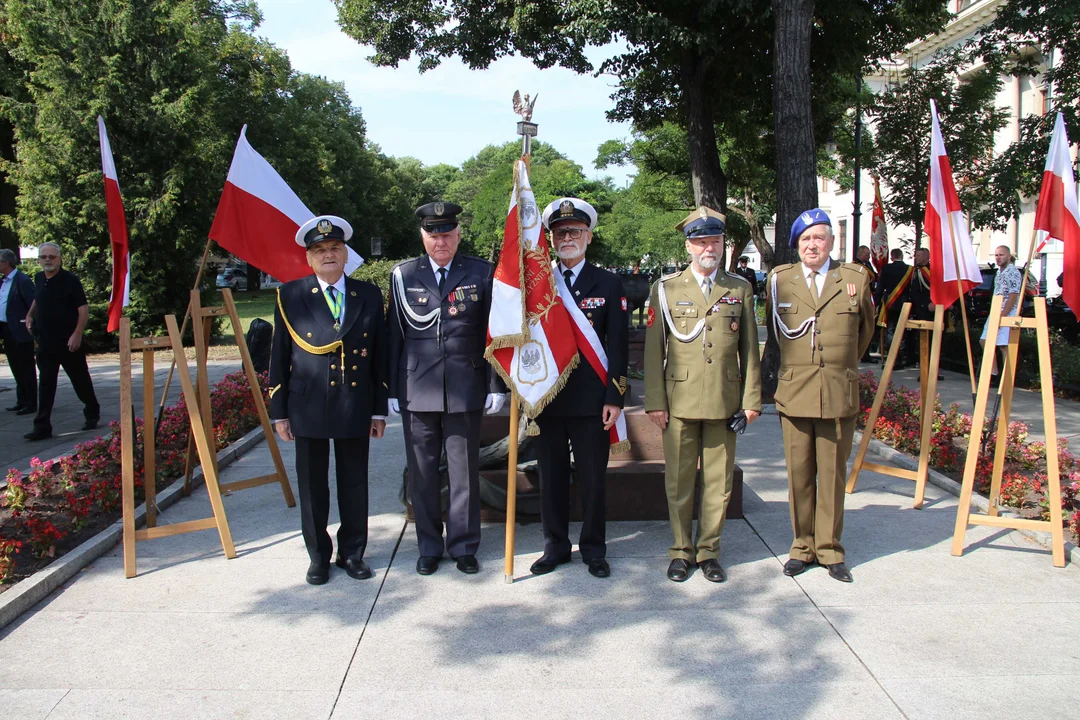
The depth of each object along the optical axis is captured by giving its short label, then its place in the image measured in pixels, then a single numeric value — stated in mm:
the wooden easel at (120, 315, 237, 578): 4770
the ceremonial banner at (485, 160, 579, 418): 4426
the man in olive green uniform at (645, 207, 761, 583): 4422
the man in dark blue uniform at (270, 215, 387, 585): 4512
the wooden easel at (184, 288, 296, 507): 5629
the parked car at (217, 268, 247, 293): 50903
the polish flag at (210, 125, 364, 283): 5547
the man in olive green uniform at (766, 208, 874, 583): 4508
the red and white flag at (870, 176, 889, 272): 14805
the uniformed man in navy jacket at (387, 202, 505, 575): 4531
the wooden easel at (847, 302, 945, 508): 5930
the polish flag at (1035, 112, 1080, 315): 5055
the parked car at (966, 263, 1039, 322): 15173
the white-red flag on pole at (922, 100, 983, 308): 5797
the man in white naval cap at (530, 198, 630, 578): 4500
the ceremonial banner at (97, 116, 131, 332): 4934
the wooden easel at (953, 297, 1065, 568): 4785
